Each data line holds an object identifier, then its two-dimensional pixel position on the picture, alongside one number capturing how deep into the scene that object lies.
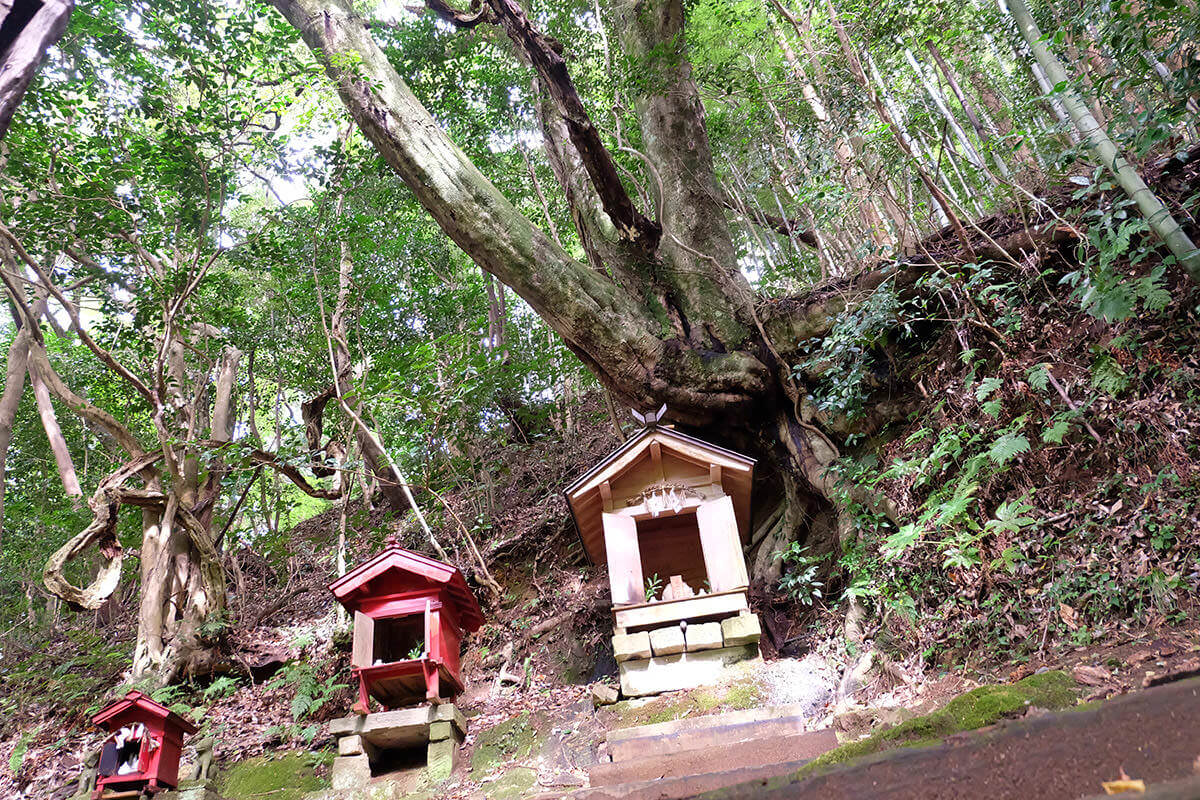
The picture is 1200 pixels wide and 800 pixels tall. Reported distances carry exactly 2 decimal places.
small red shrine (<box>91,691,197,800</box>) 4.50
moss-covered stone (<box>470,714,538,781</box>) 4.68
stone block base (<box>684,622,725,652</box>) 4.62
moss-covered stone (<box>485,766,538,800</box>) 4.02
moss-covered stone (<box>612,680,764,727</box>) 4.23
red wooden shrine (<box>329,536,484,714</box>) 4.82
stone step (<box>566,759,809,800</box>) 2.34
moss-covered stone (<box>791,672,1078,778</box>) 2.38
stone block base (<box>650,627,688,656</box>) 4.65
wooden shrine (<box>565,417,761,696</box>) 4.66
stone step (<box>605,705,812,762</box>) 3.60
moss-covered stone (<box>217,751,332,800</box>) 4.94
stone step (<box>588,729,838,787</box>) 3.18
